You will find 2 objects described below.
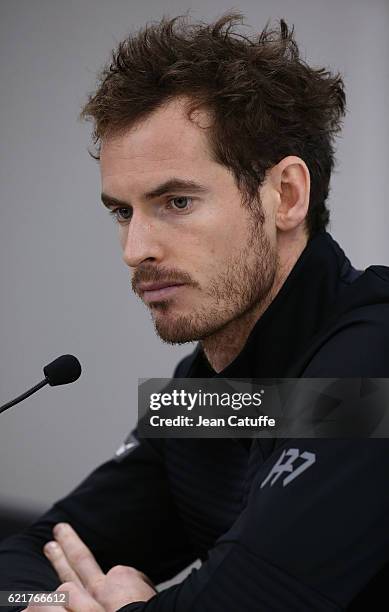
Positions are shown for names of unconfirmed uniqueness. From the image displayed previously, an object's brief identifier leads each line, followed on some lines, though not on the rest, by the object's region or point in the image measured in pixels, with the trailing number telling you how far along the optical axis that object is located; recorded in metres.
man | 3.60
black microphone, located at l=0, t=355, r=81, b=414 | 3.74
